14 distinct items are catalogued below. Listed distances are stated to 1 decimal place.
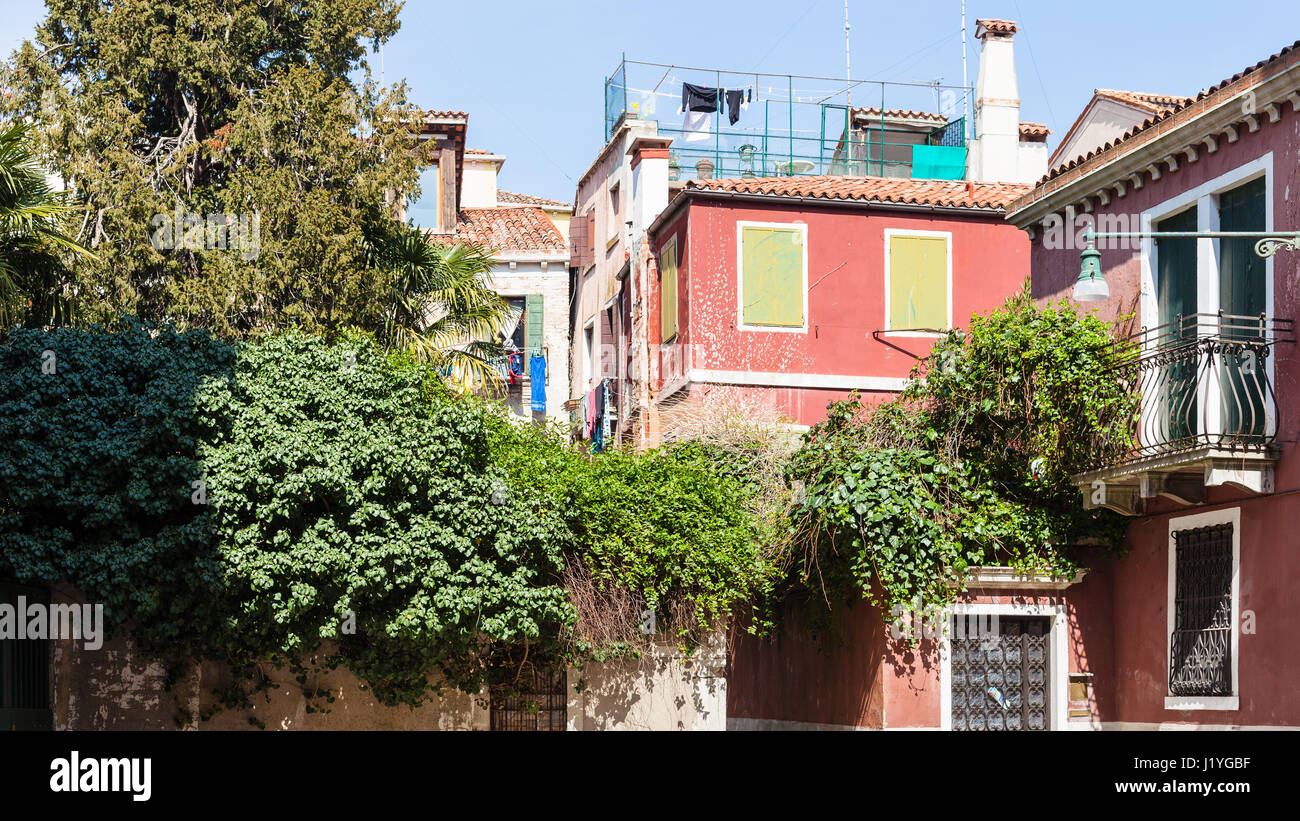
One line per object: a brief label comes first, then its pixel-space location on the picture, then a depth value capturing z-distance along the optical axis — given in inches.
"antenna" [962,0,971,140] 1120.2
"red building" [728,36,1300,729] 524.4
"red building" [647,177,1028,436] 893.2
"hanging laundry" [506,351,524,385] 1149.1
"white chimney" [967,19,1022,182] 1077.3
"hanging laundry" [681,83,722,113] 1078.4
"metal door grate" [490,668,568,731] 674.8
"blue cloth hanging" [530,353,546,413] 1151.6
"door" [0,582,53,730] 571.5
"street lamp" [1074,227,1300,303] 483.8
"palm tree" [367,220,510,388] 800.3
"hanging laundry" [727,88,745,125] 1086.4
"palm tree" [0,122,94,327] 598.2
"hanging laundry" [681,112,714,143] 1064.2
